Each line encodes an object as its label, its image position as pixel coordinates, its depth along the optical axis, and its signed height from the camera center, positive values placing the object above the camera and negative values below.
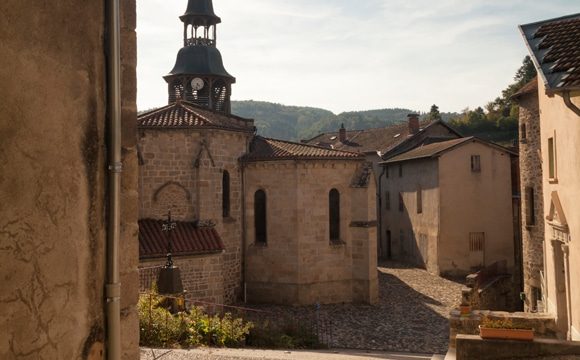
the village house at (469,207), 28.42 -0.03
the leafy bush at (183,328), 10.93 -2.54
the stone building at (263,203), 19.59 +0.29
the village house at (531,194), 19.34 +0.43
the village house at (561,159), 8.33 +0.91
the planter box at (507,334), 8.73 -2.14
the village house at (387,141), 37.41 +5.21
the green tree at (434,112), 64.31 +11.48
